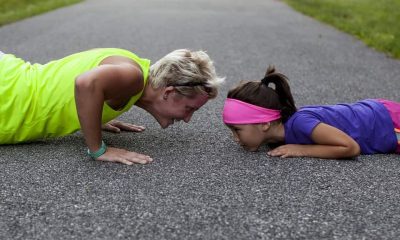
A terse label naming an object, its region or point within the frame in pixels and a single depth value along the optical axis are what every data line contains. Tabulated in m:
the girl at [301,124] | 3.30
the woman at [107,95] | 3.22
